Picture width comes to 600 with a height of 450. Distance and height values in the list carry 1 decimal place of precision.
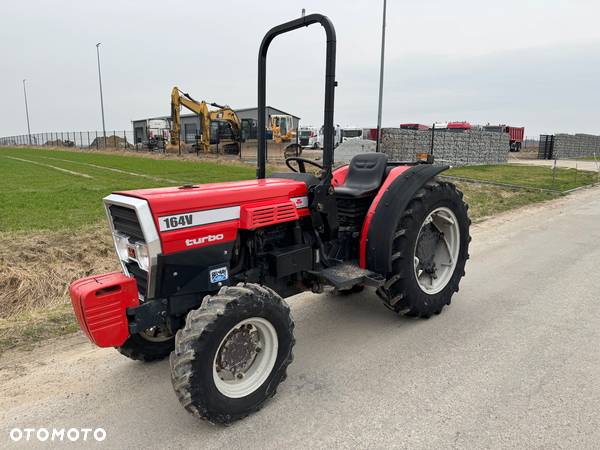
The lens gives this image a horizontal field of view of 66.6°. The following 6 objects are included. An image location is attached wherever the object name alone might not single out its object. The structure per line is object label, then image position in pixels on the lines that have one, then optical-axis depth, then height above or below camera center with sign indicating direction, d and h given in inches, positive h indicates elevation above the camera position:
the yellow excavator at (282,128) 1123.9 +23.6
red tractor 96.3 -32.1
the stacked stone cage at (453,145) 751.1 -12.7
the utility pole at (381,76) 587.8 +81.5
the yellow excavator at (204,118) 1078.4 +47.7
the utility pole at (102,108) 1502.5 +94.9
